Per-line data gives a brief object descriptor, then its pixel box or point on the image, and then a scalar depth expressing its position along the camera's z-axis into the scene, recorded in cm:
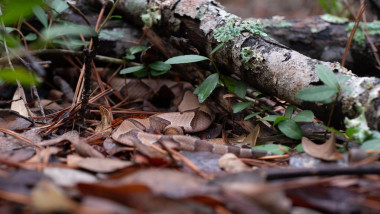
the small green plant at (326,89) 119
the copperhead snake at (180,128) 121
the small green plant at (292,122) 123
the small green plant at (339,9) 173
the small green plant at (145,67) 142
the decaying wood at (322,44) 166
